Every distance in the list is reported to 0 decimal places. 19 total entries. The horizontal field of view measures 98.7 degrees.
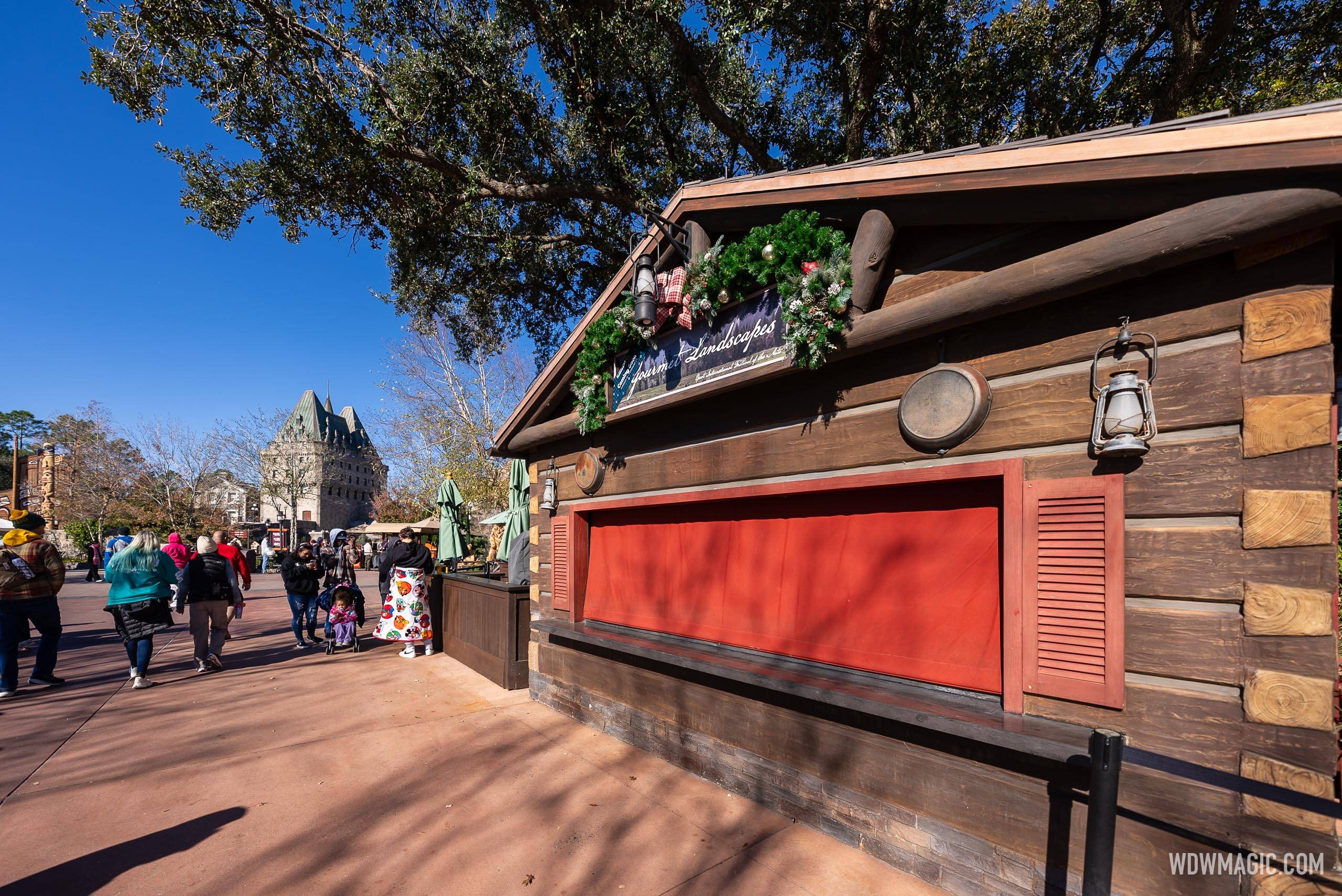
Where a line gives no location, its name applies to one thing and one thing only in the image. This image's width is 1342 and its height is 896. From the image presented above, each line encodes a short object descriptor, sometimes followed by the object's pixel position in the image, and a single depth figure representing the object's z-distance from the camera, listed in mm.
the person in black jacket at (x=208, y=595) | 7598
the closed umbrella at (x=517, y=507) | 8695
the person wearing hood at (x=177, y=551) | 8242
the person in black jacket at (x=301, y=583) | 8953
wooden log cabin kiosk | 2141
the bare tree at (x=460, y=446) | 20531
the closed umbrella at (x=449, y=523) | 10062
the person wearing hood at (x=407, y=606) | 8750
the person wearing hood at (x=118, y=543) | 7281
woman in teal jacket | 6449
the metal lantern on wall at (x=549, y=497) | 6461
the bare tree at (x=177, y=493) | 28844
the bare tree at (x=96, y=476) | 30141
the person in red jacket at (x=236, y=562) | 8391
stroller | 9102
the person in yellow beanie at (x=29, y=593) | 6277
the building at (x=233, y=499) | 34188
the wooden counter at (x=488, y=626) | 6941
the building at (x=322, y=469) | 33625
